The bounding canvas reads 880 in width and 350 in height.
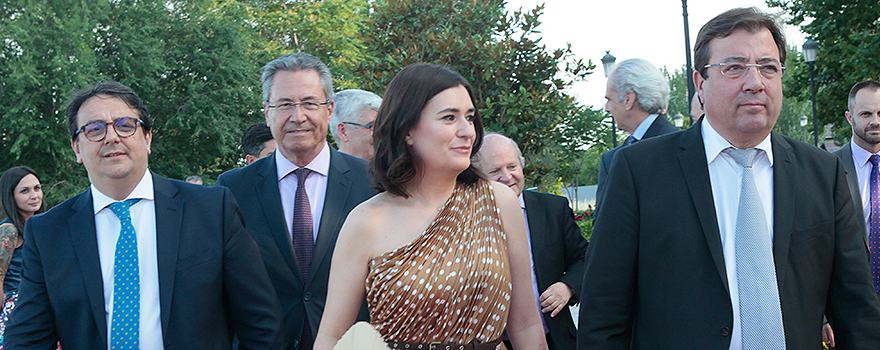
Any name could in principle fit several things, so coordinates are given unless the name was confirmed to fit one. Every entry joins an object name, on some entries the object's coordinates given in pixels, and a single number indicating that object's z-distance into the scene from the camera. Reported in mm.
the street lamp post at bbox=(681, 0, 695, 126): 13856
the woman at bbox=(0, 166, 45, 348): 5328
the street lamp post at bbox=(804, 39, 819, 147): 16344
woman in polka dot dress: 2641
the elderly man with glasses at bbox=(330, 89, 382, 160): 4914
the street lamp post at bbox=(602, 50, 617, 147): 16547
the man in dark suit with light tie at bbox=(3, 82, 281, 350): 2843
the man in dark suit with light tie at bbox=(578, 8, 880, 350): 2537
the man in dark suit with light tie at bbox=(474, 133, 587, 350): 3879
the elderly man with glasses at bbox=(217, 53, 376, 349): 3412
